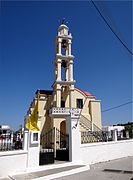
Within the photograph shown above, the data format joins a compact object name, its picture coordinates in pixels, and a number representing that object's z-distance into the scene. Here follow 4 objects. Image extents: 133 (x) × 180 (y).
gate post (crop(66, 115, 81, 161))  10.29
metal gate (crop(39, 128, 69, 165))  9.51
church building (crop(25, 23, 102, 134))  22.53
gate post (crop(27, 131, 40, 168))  8.78
